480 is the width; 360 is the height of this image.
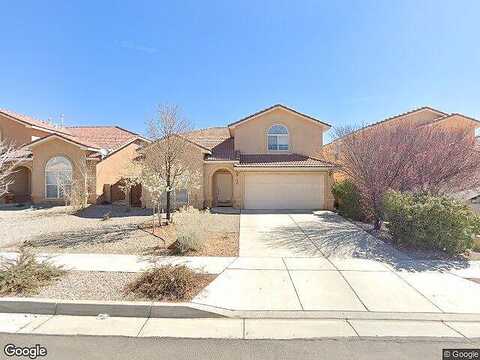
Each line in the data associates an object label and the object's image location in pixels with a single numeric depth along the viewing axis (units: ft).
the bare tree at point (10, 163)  54.48
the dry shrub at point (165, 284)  16.60
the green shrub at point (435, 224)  26.99
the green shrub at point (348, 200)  46.34
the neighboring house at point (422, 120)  48.06
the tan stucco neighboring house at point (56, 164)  59.93
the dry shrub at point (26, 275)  17.01
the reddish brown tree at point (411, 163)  36.78
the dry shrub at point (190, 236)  26.58
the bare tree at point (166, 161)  38.14
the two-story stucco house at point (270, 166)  57.16
